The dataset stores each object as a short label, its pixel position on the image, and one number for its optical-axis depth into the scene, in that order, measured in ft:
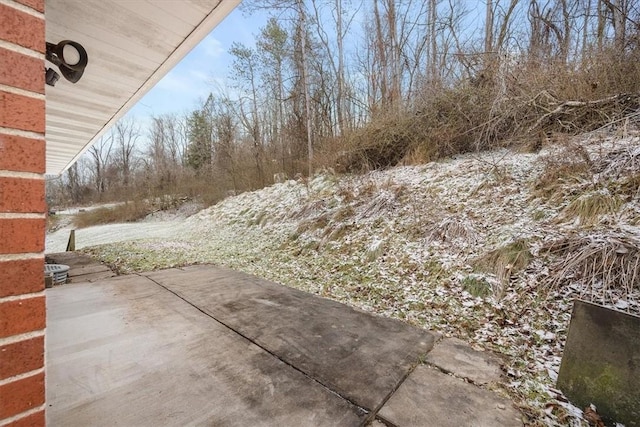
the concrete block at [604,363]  4.38
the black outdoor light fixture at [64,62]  4.19
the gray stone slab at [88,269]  12.30
